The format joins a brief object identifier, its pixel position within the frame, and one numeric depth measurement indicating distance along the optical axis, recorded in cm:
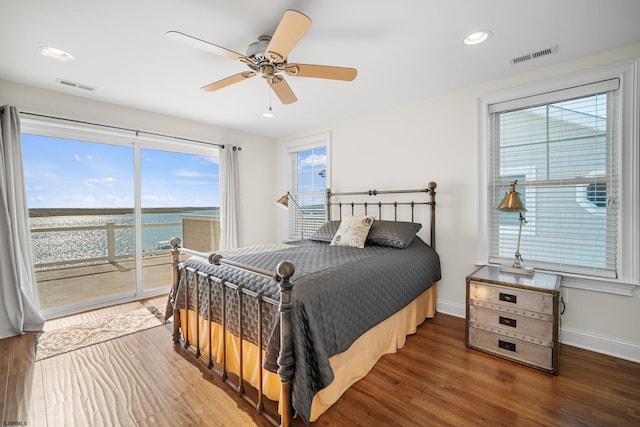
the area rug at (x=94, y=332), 236
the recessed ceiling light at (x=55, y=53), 212
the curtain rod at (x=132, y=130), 285
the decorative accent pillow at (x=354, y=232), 288
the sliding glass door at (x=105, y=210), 304
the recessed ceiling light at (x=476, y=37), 195
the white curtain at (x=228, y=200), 426
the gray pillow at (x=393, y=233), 278
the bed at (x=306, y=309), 141
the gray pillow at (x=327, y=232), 327
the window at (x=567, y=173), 215
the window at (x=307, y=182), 432
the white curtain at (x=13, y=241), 258
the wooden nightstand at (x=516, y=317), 196
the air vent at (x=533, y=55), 216
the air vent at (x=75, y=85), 269
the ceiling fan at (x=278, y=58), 148
